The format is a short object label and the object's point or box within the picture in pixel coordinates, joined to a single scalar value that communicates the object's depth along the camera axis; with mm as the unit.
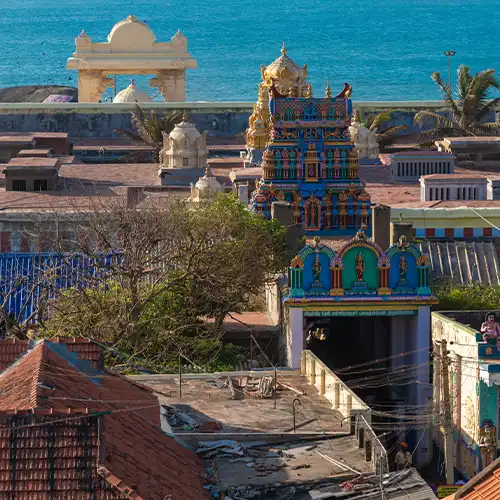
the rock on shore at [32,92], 146788
